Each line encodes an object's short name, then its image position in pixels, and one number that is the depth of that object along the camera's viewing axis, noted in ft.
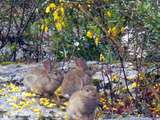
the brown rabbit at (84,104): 18.98
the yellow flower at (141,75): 22.67
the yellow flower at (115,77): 23.85
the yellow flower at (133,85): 22.49
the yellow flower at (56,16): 19.92
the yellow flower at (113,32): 20.24
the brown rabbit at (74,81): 20.98
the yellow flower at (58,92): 21.37
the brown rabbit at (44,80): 20.92
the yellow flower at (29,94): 21.51
